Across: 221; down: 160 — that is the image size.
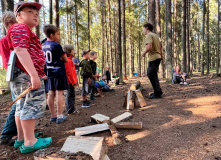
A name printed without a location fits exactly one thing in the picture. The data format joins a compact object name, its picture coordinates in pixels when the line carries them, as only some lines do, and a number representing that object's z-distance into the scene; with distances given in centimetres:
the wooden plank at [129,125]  270
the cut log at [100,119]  297
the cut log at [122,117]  299
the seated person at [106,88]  797
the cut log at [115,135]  224
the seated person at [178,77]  850
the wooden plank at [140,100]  426
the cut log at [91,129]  255
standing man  489
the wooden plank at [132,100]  413
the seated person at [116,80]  1048
